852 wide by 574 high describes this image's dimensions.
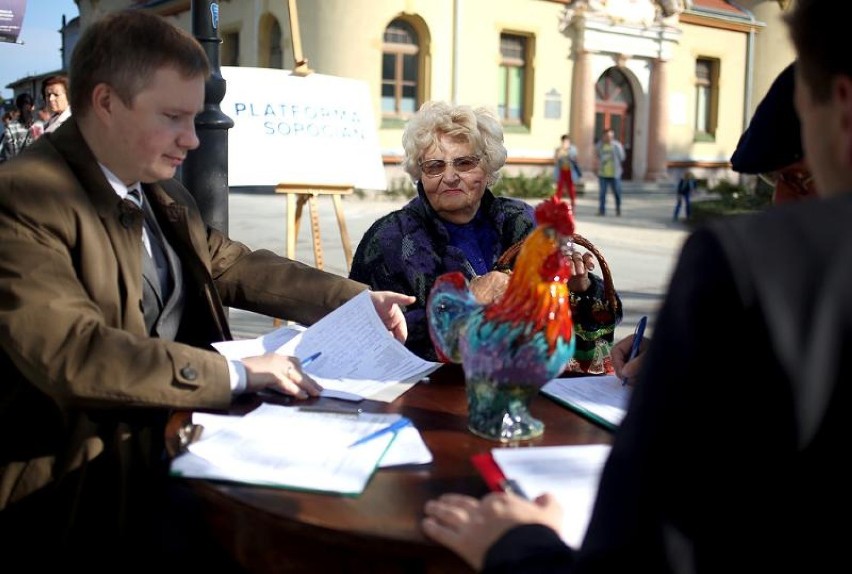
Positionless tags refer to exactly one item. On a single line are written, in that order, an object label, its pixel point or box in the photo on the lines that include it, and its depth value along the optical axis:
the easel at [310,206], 4.49
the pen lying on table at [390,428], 1.45
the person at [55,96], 6.52
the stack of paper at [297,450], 1.29
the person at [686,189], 14.22
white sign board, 4.36
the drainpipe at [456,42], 17.81
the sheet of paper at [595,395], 1.73
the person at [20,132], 7.50
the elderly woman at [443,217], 2.75
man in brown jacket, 1.51
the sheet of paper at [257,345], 1.92
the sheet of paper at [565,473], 1.13
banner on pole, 6.79
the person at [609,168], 15.37
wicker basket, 2.21
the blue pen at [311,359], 1.90
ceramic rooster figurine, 1.42
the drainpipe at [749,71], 23.12
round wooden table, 1.14
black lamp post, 3.39
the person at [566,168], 15.01
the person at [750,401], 0.63
